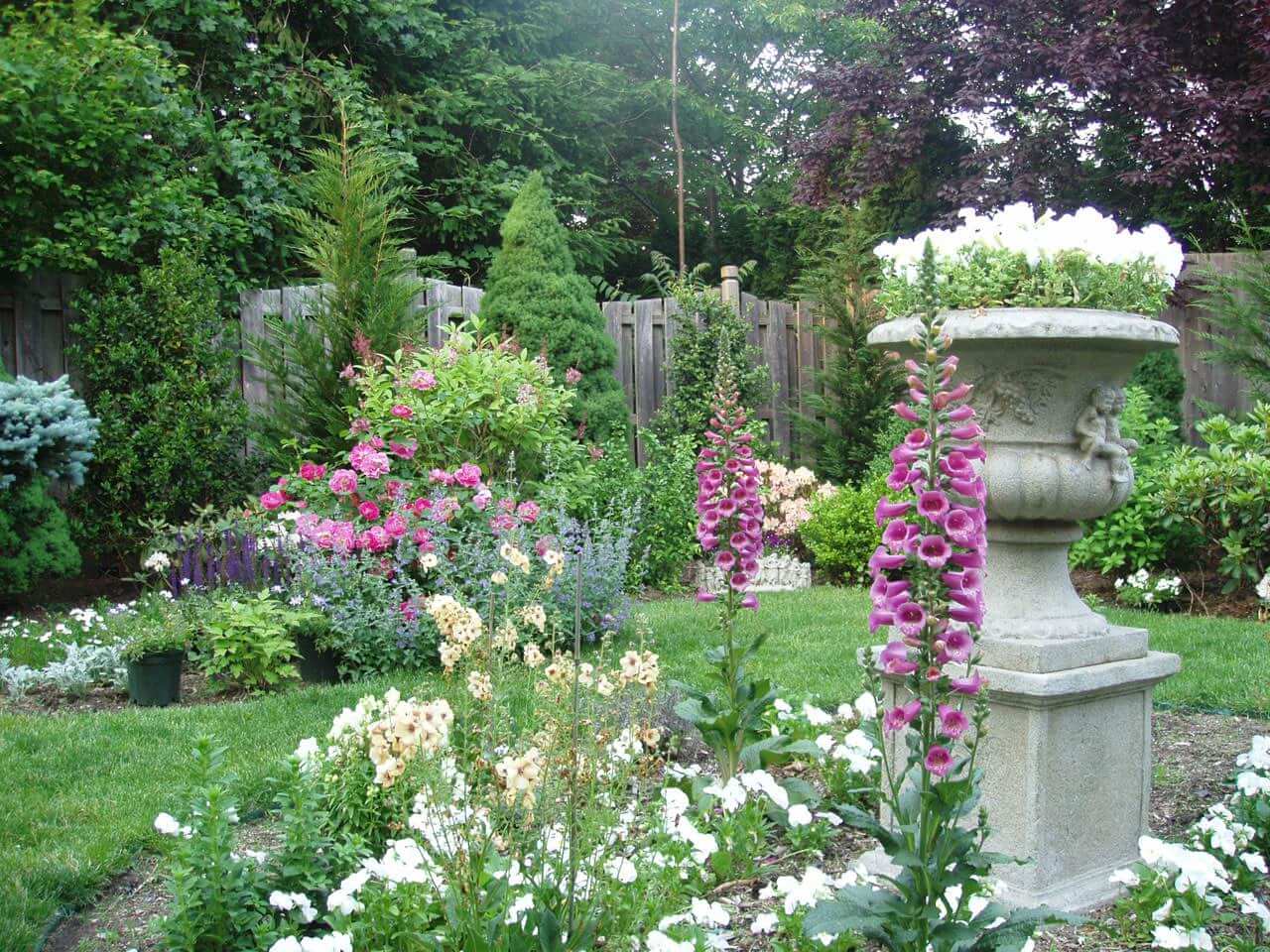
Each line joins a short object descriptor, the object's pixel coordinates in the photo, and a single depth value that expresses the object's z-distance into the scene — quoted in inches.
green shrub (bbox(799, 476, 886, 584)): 313.9
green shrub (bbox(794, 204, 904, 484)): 380.5
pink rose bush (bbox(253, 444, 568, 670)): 205.6
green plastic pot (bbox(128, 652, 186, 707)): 190.9
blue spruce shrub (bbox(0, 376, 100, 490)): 234.7
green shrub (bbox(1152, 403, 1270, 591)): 265.0
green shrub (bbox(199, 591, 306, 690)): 195.5
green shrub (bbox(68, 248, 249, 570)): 282.0
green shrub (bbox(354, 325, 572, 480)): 258.7
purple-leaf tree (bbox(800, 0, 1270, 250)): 394.6
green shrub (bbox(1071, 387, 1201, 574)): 282.2
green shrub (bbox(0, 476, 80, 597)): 245.3
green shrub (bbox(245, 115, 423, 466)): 298.7
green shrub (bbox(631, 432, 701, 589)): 314.3
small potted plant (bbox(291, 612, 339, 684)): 204.7
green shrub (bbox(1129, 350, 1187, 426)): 374.3
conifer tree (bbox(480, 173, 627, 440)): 347.3
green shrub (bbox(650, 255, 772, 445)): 366.9
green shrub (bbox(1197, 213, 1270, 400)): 317.7
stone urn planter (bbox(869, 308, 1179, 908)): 108.7
